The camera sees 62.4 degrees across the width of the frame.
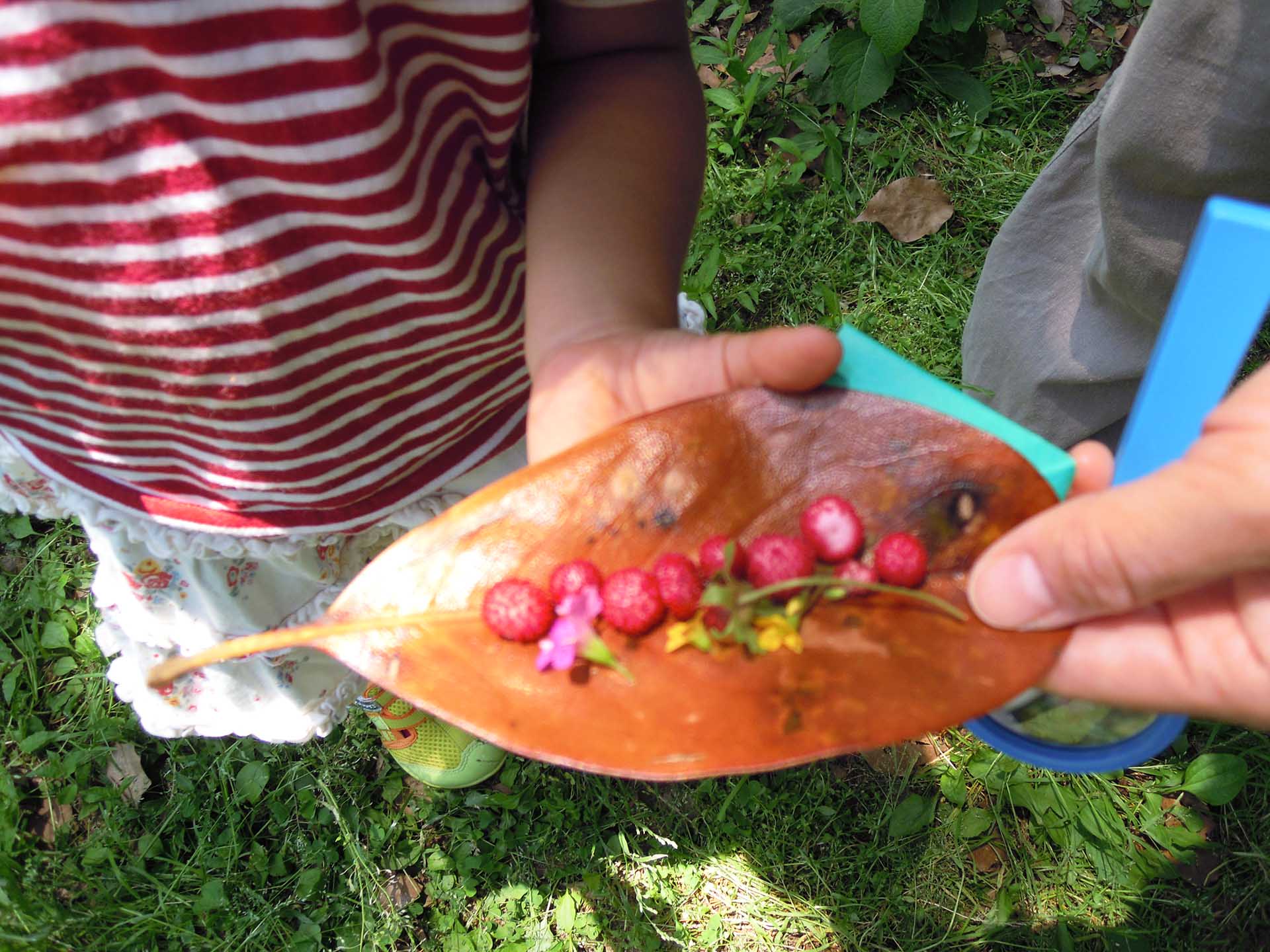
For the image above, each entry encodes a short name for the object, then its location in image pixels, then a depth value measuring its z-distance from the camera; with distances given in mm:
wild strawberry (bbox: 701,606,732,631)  227
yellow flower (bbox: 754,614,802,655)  224
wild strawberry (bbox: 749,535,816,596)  227
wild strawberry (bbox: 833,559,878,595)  230
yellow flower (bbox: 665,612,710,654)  225
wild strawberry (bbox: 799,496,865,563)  233
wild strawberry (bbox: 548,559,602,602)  228
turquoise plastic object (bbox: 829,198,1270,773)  213
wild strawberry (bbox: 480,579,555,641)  221
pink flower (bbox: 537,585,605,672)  221
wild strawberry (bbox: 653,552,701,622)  227
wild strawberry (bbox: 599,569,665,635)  224
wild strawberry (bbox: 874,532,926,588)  231
